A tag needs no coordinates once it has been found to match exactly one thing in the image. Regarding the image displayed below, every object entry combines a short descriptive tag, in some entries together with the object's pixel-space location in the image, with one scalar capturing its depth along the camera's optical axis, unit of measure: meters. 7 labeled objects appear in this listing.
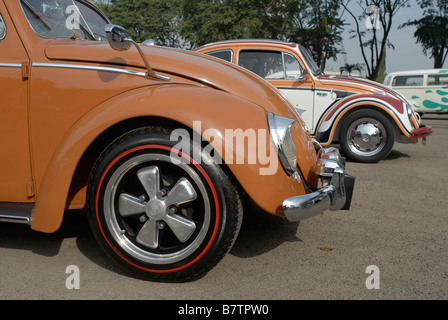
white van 14.11
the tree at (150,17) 23.28
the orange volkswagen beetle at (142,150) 2.18
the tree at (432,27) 24.59
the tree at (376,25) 23.02
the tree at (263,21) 19.88
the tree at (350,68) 25.56
